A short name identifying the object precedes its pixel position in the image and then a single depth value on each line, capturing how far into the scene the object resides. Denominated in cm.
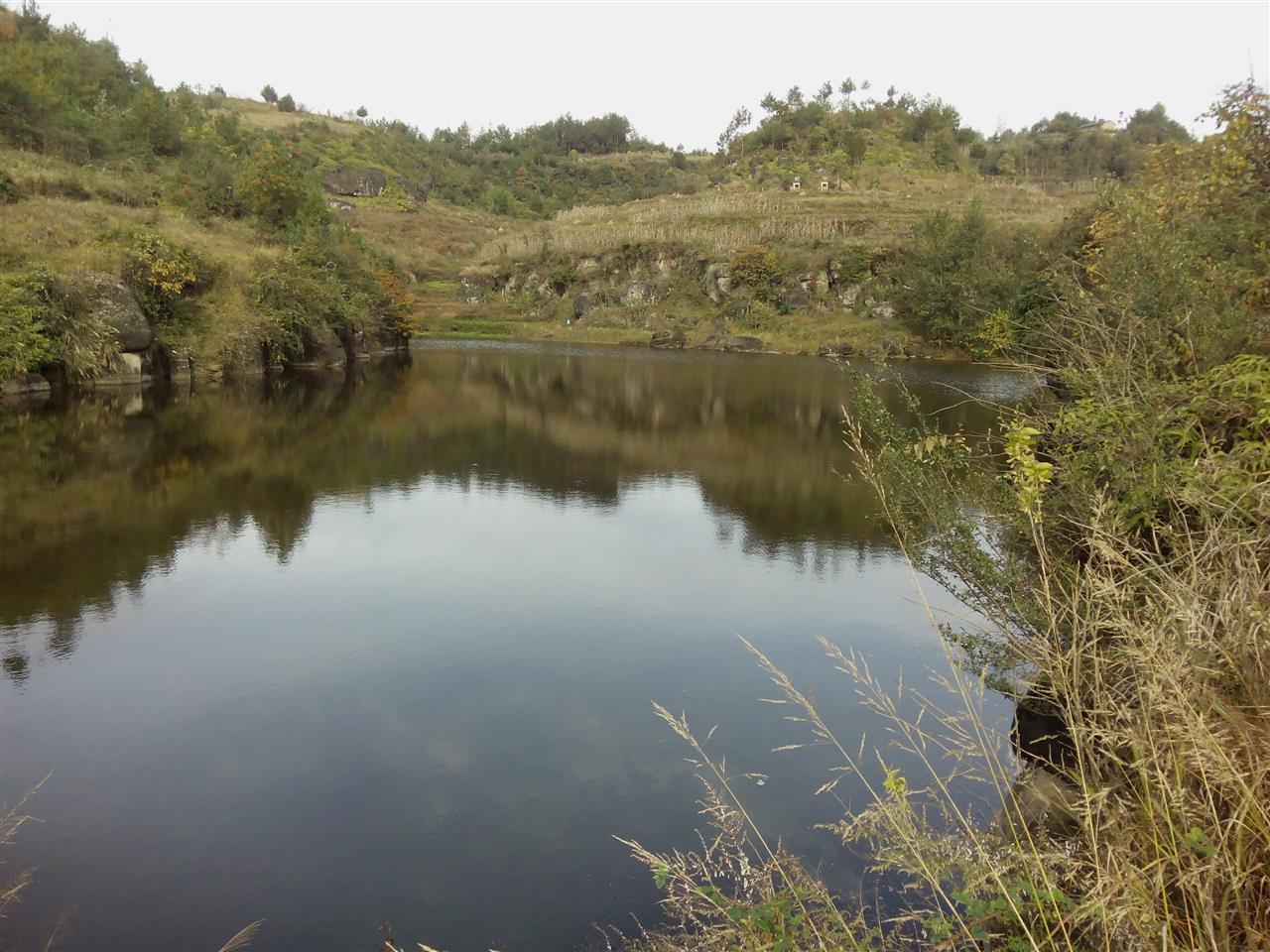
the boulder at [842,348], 4544
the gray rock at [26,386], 2036
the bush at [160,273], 2492
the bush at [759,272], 5434
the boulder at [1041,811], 436
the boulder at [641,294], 5831
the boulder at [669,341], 4956
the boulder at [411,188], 9206
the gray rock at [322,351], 3200
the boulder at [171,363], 2539
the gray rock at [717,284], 5569
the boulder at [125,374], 2321
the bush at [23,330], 1978
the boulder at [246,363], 2745
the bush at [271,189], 3606
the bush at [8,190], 2698
